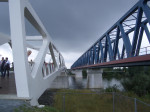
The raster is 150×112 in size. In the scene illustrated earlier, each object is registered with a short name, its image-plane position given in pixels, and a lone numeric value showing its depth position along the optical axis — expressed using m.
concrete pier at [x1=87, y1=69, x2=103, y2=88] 37.78
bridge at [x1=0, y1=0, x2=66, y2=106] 6.18
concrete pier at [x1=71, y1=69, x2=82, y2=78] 90.94
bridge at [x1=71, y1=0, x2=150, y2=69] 14.17
